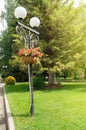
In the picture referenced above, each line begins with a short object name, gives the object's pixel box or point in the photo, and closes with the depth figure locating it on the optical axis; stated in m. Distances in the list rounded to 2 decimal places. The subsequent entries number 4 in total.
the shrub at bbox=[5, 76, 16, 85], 10.69
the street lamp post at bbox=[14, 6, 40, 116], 3.76
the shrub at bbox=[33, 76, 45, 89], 8.79
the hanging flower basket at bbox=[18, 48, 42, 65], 3.76
